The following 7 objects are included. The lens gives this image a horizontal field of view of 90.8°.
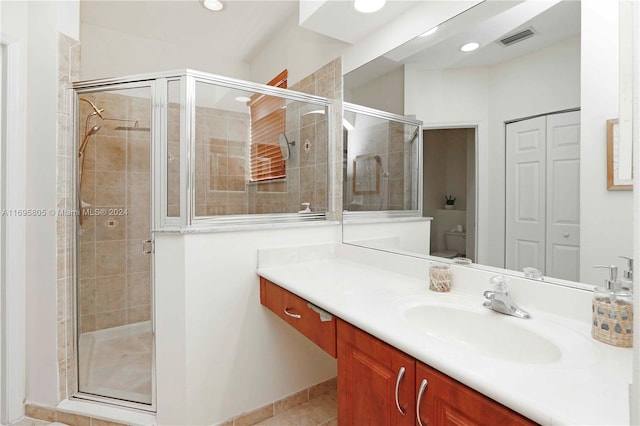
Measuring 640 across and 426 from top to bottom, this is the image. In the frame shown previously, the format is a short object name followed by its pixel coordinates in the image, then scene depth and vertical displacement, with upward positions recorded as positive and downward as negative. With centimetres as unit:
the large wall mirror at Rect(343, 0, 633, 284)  102 +28
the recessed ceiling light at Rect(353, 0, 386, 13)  151 +100
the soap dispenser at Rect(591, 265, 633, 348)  79 -26
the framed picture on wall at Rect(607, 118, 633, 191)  90 +15
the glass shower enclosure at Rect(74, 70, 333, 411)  156 +18
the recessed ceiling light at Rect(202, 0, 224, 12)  226 +151
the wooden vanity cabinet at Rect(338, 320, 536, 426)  65 -45
